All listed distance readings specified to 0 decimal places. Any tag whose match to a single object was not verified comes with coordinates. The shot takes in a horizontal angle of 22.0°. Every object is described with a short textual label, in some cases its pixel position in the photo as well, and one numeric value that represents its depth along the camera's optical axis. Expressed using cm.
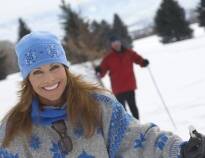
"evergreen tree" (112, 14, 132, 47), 6228
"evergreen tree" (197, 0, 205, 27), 4010
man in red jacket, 812
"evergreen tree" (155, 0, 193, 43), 4562
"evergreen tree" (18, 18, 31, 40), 4858
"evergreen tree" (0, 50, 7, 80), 4309
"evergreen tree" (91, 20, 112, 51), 5069
